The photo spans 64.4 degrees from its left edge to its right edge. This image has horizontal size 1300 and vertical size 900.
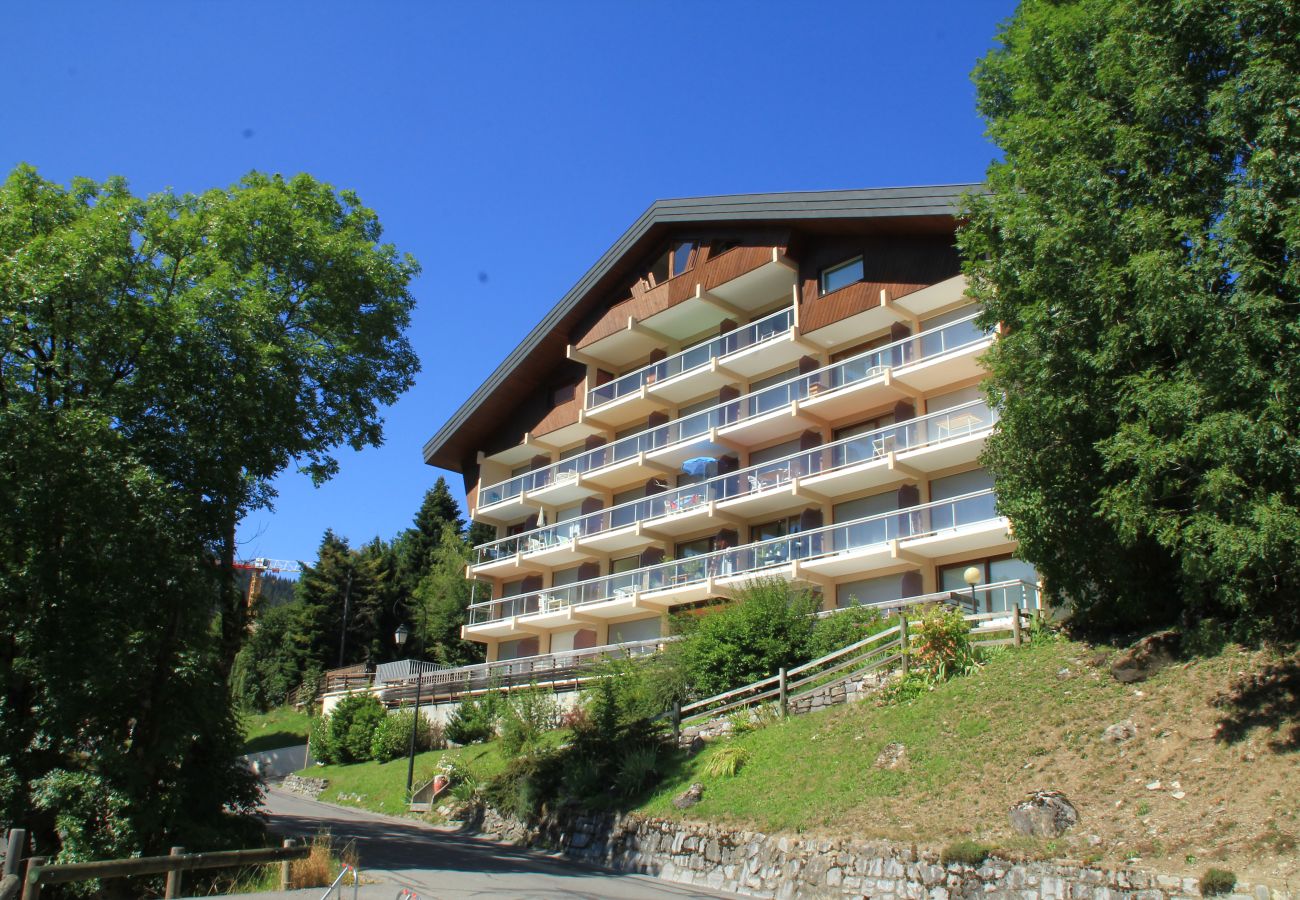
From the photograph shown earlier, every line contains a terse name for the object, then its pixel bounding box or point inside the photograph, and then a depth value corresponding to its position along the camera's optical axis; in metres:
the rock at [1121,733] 14.34
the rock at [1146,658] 15.71
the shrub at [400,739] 32.69
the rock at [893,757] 16.42
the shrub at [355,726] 34.09
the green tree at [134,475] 15.05
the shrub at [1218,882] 10.63
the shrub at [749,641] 22.78
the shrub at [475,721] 30.80
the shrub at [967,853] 13.01
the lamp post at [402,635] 29.40
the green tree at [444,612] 55.56
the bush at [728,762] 18.97
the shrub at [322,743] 34.88
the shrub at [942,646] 18.98
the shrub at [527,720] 25.86
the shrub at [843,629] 22.50
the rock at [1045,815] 13.16
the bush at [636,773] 20.39
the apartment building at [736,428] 27.41
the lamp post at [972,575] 21.62
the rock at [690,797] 18.64
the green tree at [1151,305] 12.87
